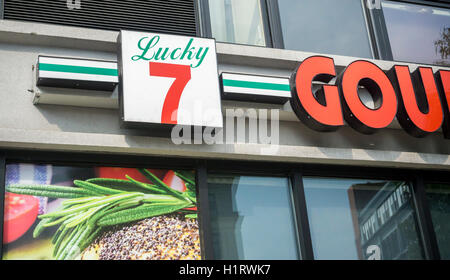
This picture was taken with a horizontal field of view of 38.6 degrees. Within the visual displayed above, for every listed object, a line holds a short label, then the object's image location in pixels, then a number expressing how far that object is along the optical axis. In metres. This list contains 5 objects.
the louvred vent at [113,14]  8.66
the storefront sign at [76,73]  7.82
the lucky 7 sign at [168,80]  8.12
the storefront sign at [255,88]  8.69
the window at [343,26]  10.01
